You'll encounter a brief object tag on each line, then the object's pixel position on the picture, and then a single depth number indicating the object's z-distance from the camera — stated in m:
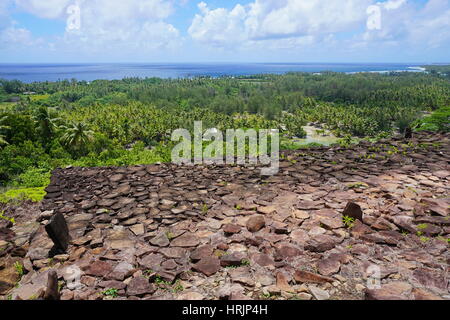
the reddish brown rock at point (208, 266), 4.45
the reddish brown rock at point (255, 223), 5.61
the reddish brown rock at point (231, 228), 5.54
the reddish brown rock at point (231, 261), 4.60
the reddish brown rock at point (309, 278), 4.05
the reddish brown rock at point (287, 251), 4.72
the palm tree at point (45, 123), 29.74
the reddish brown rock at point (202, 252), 4.83
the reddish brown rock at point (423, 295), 3.58
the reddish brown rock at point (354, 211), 5.63
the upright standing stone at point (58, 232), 5.14
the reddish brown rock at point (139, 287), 4.07
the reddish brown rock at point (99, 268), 4.51
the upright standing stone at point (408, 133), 12.54
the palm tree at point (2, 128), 22.94
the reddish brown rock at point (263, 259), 4.56
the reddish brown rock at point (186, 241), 5.29
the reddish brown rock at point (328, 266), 4.23
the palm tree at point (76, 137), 29.59
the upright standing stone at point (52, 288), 3.71
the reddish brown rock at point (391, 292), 3.62
